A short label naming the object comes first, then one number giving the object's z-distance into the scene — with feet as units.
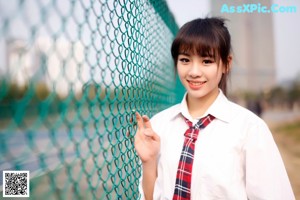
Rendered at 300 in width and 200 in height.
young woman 4.02
